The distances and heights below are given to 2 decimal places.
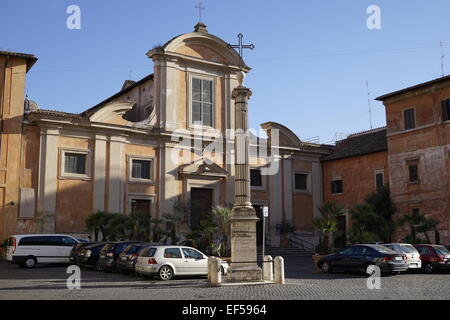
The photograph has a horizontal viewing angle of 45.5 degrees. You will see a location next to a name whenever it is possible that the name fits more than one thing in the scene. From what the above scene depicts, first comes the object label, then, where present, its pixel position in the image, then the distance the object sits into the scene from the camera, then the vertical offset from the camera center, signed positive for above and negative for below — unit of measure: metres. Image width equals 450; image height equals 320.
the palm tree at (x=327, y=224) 24.88 +0.25
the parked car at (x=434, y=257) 21.05 -1.12
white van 22.47 -0.77
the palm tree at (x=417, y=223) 25.92 +0.29
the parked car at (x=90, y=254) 21.67 -0.94
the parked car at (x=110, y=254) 20.39 -0.92
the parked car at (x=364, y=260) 19.59 -1.13
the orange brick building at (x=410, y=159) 29.77 +4.27
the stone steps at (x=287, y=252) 31.50 -1.34
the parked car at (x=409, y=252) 20.52 -0.91
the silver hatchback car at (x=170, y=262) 17.78 -1.07
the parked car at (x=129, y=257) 19.17 -0.95
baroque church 27.56 +4.32
